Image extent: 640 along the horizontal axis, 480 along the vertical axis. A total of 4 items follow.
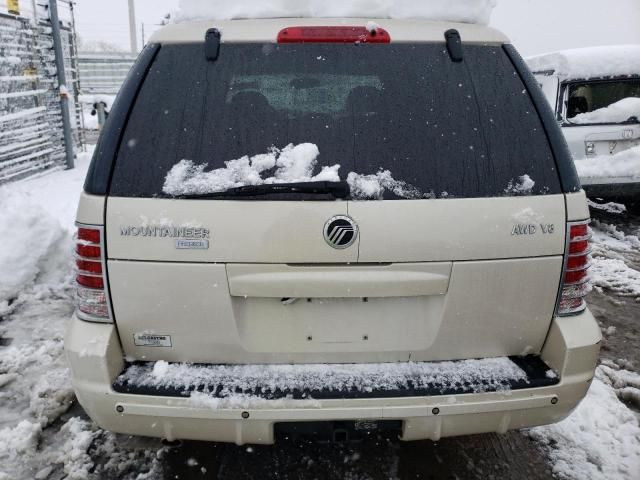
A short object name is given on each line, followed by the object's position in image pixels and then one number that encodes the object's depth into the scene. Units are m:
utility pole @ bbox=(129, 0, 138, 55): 29.73
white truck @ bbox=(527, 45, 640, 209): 7.00
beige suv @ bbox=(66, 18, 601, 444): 1.94
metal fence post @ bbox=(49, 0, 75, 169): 9.84
